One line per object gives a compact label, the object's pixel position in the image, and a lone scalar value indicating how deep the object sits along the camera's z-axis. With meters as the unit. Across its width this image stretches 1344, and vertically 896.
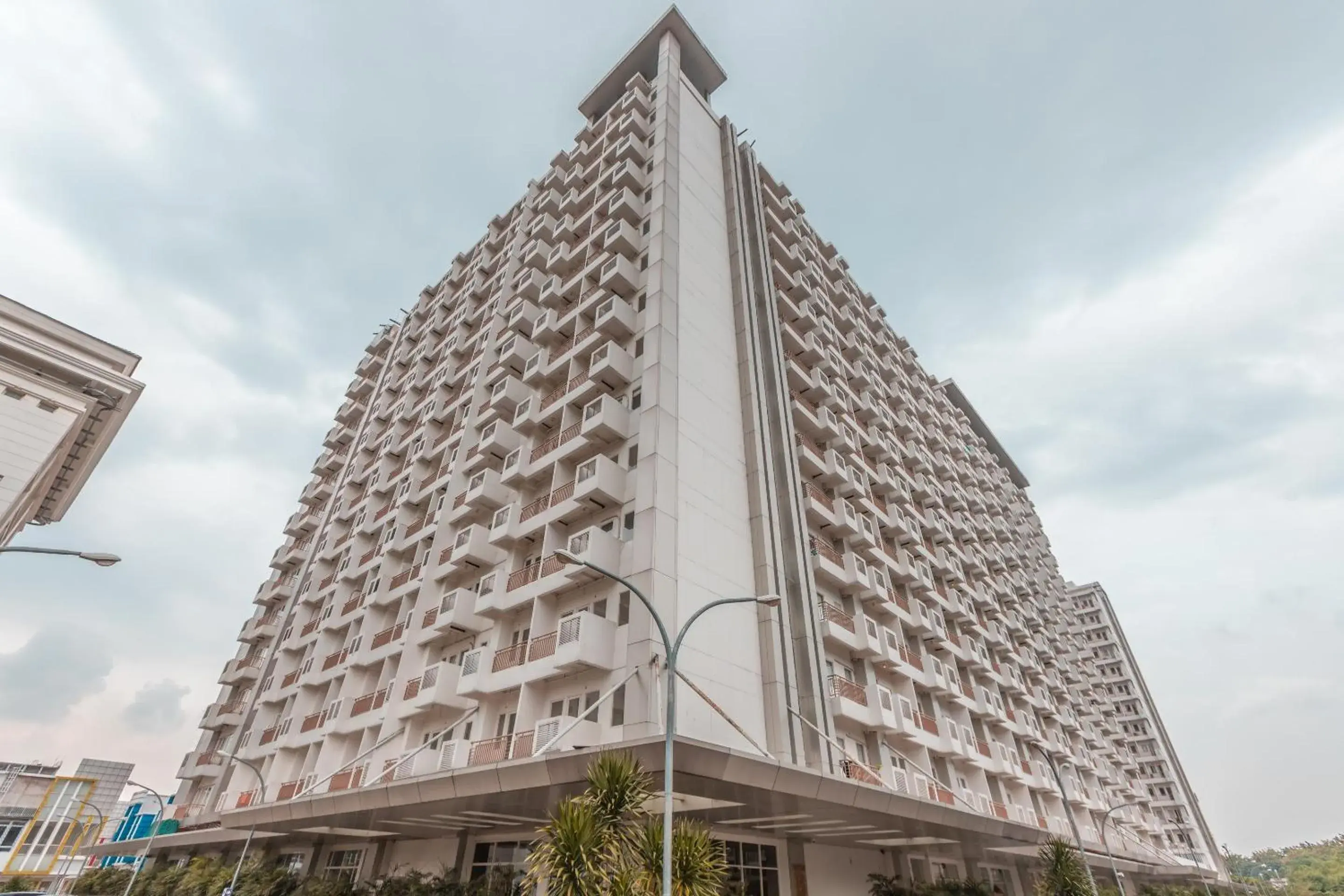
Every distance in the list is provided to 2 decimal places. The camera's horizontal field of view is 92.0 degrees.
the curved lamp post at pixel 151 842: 37.59
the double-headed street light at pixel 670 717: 12.12
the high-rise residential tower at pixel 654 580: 20.95
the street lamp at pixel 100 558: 15.16
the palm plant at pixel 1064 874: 24.91
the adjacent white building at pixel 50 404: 36.88
